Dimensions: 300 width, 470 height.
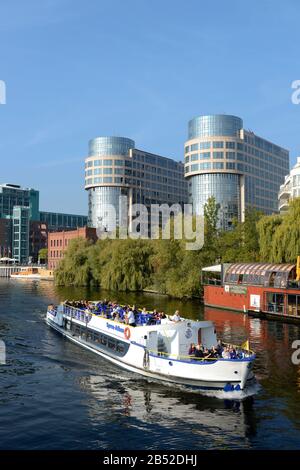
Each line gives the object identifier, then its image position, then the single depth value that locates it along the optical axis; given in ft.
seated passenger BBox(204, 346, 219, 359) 90.80
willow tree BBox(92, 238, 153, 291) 305.32
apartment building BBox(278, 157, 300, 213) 275.39
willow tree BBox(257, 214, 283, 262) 216.33
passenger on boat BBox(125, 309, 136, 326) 112.27
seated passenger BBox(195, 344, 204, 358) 91.76
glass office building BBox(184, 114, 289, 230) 537.24
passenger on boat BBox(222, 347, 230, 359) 88.67
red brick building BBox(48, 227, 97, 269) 526.98
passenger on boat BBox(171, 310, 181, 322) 111.34
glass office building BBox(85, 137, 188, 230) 634.02
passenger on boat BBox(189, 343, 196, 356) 94.40
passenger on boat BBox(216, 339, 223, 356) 92.86
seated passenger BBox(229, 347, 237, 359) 89.25
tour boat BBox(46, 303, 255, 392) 86.79
